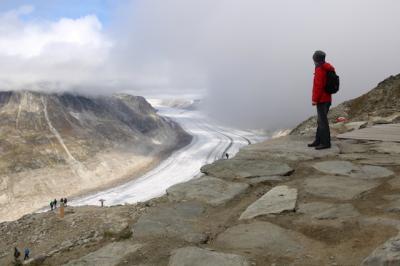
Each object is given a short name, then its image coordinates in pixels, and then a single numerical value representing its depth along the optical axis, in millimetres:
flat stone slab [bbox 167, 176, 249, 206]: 6742
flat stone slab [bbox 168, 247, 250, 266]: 4375
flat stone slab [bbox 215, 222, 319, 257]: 4684
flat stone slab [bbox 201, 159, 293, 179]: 7949
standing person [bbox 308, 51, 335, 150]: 9469
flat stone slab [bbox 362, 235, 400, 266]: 3527
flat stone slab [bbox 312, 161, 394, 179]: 7324
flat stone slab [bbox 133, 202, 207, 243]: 5324
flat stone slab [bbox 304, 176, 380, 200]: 6363
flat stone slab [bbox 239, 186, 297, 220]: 5895
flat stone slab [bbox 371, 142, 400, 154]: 9153
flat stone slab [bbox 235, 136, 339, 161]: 9117
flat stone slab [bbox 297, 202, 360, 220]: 5477
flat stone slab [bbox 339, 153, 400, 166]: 8099
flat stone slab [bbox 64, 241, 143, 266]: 4758
